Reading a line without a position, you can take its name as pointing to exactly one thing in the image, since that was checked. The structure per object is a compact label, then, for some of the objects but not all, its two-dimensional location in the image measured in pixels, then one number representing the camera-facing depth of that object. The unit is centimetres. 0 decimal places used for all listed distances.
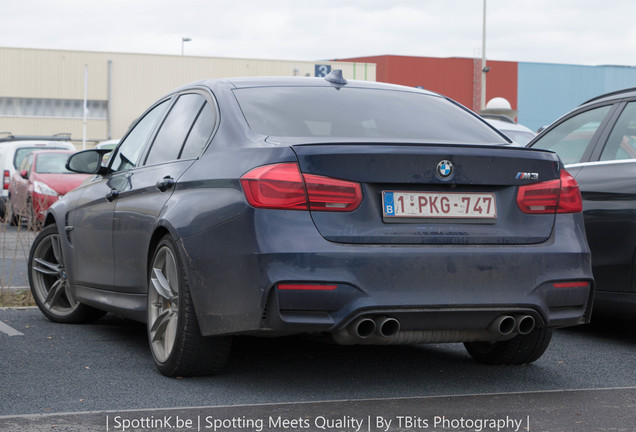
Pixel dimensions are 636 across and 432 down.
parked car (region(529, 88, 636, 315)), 627
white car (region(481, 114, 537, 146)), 1264
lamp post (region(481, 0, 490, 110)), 4893
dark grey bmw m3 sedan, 440
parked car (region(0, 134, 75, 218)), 2306
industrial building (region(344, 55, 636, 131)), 6469
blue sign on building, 3547
